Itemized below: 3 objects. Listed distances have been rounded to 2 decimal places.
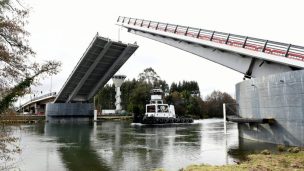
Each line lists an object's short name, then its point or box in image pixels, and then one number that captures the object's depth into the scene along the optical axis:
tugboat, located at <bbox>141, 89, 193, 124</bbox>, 38.82
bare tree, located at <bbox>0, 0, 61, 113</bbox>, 5.92
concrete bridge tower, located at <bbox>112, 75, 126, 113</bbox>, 65.81
